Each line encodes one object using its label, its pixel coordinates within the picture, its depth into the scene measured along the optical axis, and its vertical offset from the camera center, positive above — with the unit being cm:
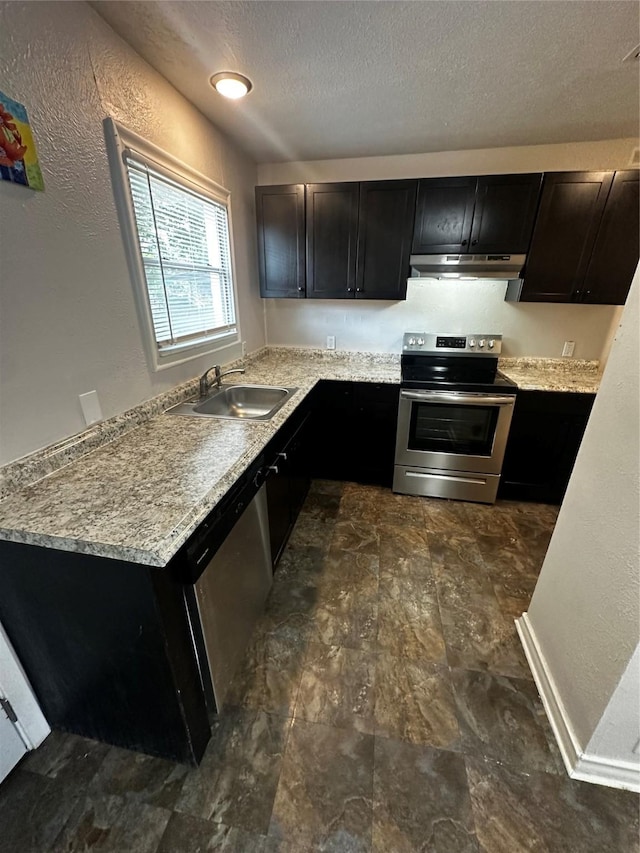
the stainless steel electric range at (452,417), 237 -86
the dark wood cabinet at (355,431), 258 -103
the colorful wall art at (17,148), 99 +41
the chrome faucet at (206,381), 204 -52
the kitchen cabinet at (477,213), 222 +50
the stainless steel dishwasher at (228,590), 107 -104
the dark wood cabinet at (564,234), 215 +36
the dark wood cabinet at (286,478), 170 -102
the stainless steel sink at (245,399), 211 -66
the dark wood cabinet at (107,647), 92 -100
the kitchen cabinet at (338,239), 242 +37
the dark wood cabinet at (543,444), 232 -102
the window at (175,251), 151 +21
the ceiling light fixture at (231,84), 157 +92
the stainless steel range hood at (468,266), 233 +17
